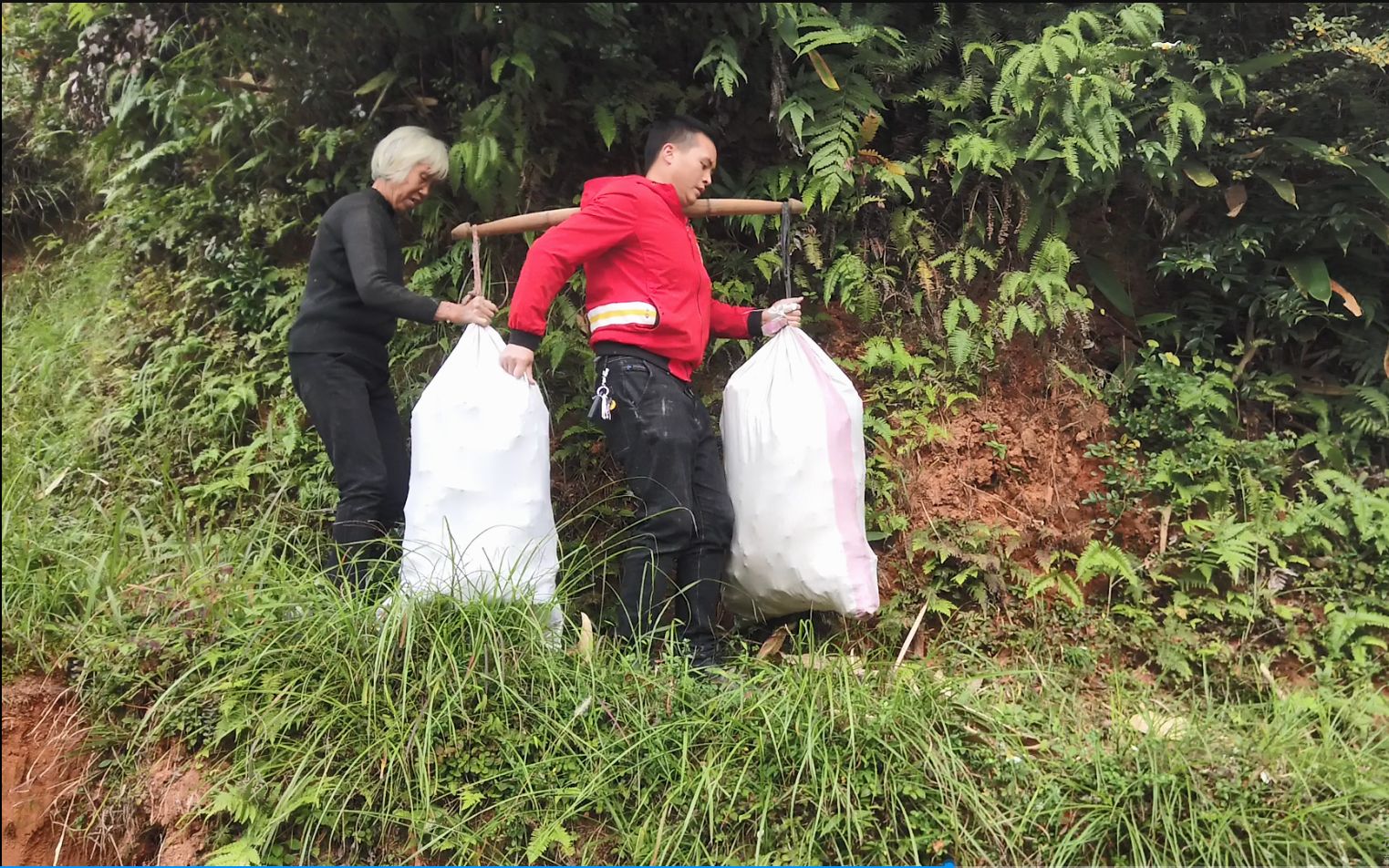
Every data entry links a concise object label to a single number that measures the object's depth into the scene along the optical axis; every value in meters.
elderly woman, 3.39
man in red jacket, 3.23
